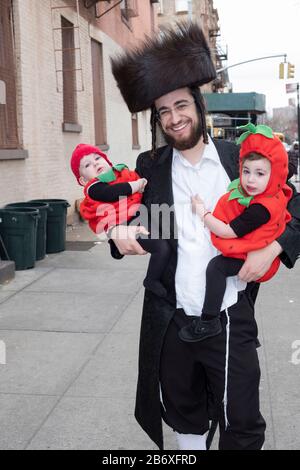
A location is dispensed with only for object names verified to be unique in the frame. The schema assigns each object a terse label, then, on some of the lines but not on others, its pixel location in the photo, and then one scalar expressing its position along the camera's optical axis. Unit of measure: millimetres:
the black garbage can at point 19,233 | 7613
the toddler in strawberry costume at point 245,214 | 2215
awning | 25406
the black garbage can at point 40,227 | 8281
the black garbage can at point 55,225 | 8930
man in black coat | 2396
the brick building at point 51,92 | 8727
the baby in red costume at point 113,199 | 2498
